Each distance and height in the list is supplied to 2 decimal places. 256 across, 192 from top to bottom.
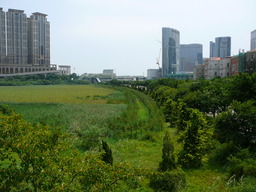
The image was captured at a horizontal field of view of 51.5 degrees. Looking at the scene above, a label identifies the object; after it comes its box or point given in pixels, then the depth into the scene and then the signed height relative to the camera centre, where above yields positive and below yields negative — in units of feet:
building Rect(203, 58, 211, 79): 311.88 +19.46
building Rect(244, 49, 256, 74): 188.01 +18.16
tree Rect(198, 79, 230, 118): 61.71 -3.04
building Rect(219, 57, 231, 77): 253.44 +20.16
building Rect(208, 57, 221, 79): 278.91 +20.42
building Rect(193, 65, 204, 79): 348.18 +20.90
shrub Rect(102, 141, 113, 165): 32.49 -8.52
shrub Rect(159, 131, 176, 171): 34.22 -9.14
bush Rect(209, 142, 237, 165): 40.17 -10.43
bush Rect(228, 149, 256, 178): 31.59 -9.52
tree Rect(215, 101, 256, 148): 37.98 -5.55
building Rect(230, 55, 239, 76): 226.99 +19.35
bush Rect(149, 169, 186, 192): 30.53 -11.16
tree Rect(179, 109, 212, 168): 39.27 -8.58
